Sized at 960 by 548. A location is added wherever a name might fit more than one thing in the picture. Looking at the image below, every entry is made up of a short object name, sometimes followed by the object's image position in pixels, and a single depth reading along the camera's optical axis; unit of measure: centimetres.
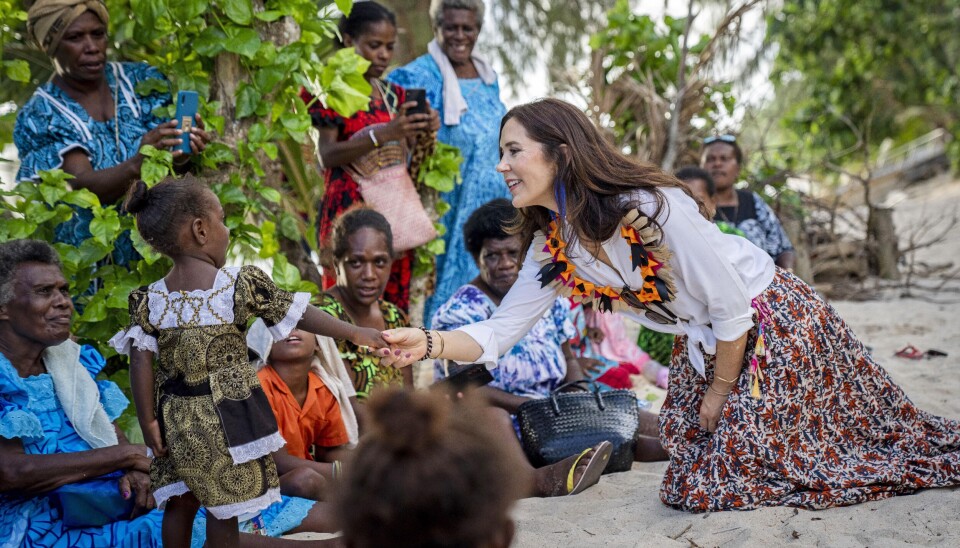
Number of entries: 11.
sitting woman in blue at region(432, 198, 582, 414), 398
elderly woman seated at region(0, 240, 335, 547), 260
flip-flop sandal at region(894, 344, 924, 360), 511
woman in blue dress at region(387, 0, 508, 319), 480
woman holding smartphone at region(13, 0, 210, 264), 333
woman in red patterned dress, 424
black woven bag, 360
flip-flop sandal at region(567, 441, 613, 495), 332
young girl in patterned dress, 250
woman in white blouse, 278
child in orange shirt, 334
